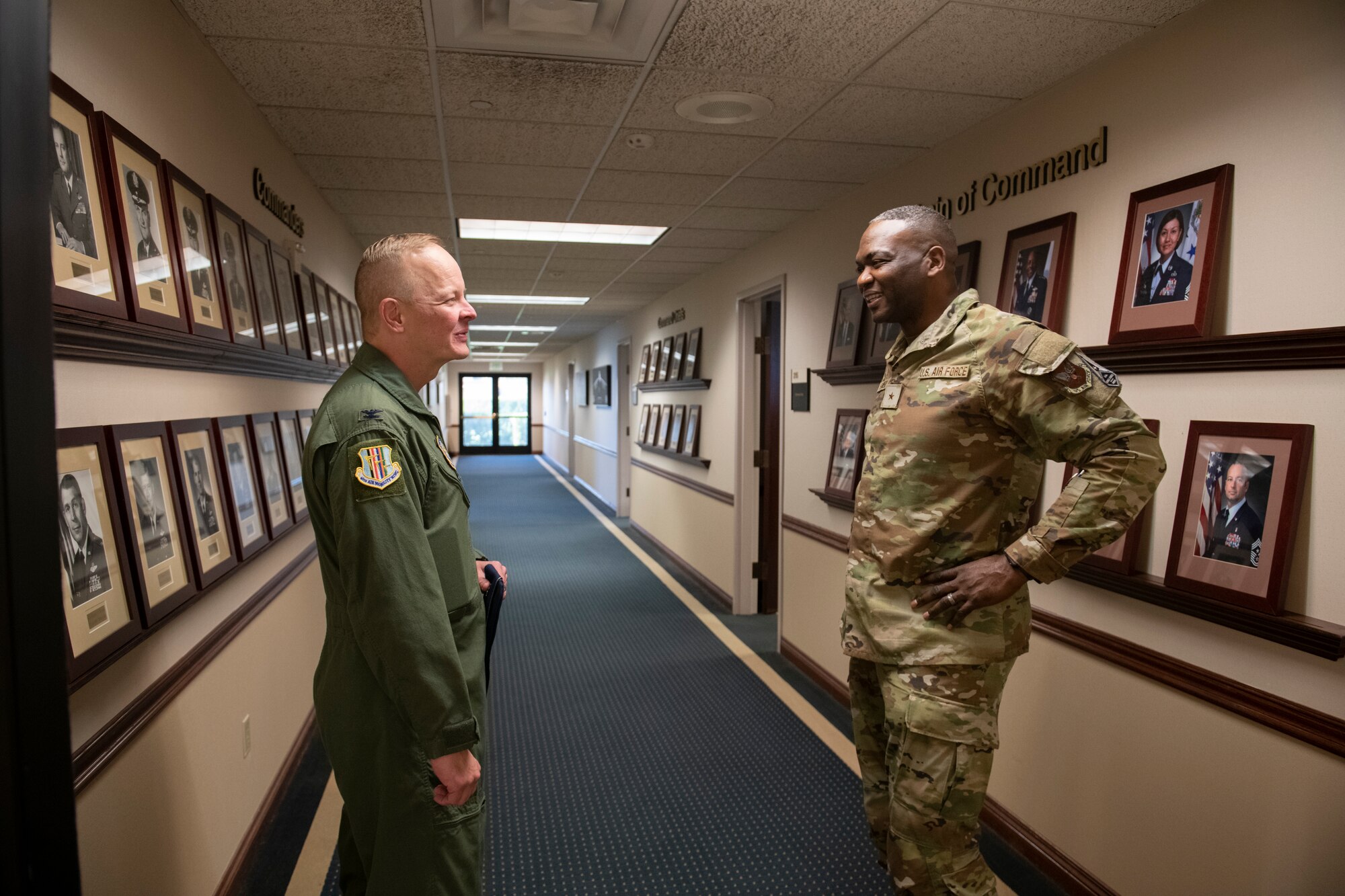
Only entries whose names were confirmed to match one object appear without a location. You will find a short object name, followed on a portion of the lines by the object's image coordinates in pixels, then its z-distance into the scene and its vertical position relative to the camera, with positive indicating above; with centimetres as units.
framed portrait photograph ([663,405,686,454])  710 -47
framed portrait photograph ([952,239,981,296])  286 +43
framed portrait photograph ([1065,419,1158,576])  210 -42
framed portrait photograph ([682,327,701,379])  650 +18
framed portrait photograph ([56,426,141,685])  133 -34
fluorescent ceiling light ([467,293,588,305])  798 +76
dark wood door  557 -62
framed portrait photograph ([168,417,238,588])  190 -33
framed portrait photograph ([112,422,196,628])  159 -33
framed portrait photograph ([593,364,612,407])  1098 -14
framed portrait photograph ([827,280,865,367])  366 +26
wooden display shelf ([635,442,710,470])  635 -67
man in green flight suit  132 -39
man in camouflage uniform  161 -28
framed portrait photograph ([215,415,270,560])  223 -34
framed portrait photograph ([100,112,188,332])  156 +28
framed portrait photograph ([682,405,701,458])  655 -45
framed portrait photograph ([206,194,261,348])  223 +28
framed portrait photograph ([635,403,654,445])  849 -52
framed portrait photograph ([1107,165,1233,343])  190 +33
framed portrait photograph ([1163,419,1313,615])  171 -27
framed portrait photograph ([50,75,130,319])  132 +26
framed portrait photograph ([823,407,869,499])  369 -33
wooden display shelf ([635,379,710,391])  646 -6
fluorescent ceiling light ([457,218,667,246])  479 +88
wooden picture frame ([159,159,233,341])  189 +28
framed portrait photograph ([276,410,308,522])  295 -32
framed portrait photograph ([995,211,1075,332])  240 +36
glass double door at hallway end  2200 -108
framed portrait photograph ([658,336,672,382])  751 +20
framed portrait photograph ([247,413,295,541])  259 -35
